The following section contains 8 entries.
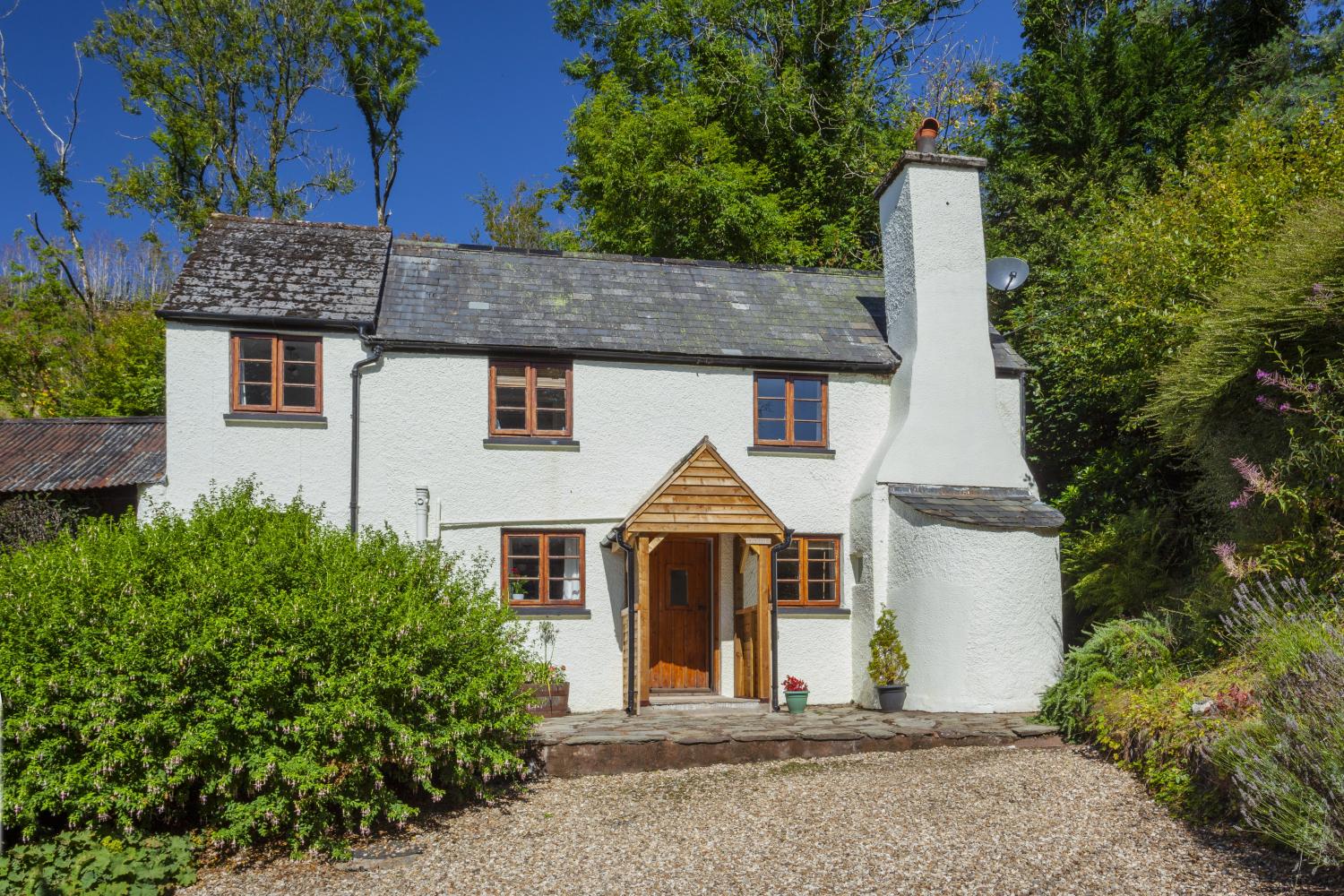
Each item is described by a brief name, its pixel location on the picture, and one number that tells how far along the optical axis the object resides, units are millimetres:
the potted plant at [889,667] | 13148
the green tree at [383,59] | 31656
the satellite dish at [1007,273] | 15266
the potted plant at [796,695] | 13000
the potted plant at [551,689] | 12578
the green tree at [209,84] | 28969
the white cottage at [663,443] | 13023
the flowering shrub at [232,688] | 7344
